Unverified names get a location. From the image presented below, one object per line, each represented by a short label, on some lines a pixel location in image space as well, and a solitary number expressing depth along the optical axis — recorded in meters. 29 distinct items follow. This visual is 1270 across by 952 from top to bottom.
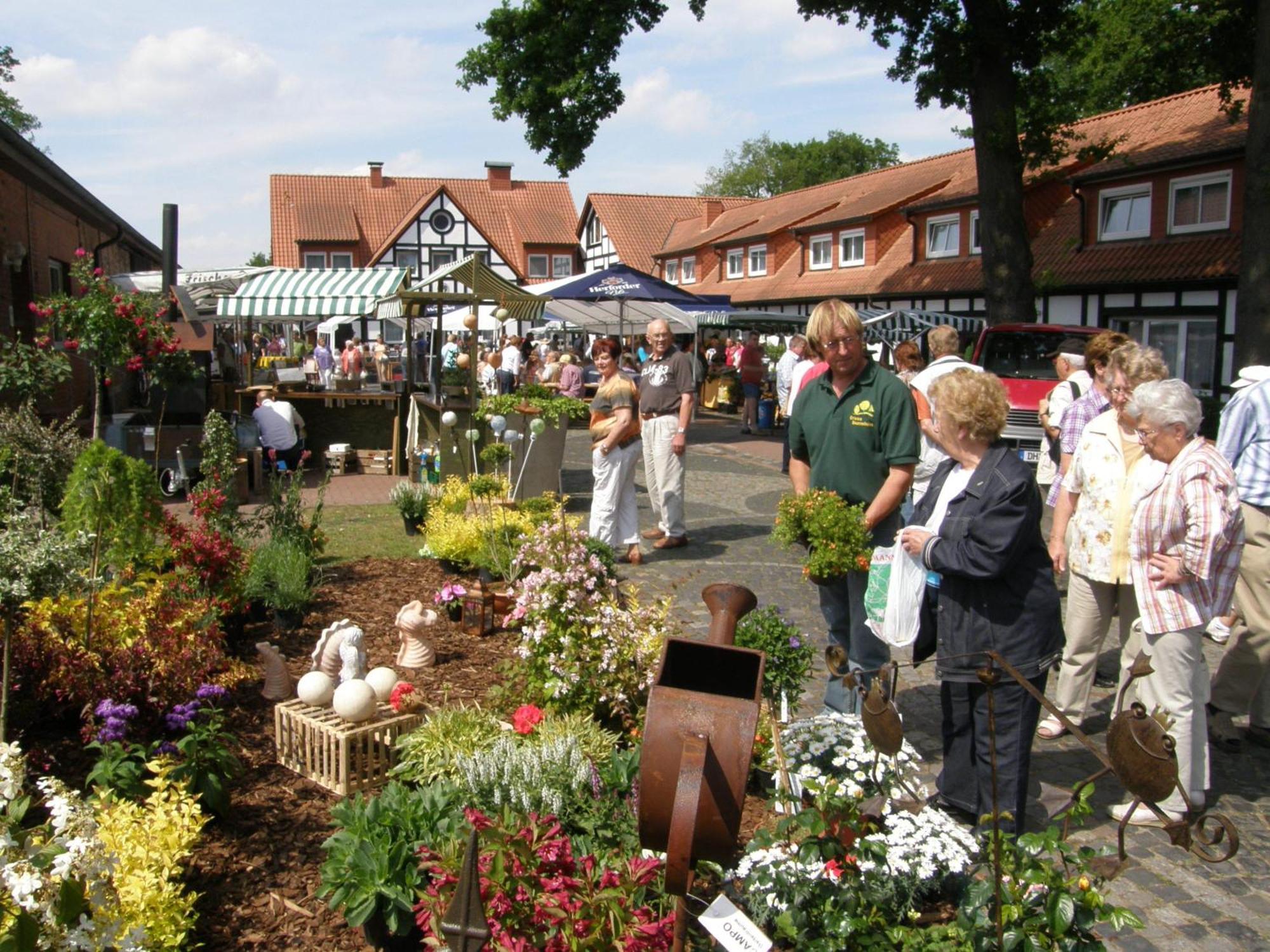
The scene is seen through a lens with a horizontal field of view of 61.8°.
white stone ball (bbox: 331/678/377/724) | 4.38
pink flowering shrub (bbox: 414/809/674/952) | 2.85
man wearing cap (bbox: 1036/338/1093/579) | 7.63
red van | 16.58
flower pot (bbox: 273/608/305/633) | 6.49
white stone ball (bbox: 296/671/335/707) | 4.59
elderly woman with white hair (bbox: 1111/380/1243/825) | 4.09
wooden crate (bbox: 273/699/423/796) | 4.24
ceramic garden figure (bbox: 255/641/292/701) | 5.22
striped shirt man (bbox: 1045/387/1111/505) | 6.72
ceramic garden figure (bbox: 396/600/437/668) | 5.71
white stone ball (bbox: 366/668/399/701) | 4.87
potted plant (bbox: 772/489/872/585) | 4.49
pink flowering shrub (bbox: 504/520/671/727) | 4.59
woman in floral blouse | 4.83
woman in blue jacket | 3.70
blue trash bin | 20.66
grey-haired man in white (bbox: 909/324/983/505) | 7.29
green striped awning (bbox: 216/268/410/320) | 13.92
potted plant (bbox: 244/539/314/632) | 6.49
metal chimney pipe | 16.66
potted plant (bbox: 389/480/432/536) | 9.59
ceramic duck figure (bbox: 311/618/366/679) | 5.12
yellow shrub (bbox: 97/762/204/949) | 2.96
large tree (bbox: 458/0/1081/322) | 16.33
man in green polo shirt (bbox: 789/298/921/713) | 4.72
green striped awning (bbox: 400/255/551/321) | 11.71
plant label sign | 2.43
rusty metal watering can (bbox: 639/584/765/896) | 2.33
